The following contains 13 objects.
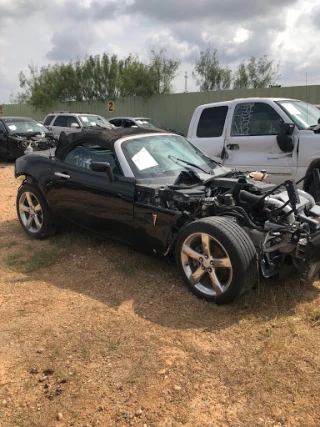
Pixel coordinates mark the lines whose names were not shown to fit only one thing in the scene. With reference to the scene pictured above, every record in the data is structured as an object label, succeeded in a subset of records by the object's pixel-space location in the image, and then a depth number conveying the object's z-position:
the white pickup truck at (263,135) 6.28
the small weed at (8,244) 5.54
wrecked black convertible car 3.52
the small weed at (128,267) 4.46
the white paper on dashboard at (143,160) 4.56
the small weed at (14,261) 4.81
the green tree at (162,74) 25.14
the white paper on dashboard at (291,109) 6.62
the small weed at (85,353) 2.99
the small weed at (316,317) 3.35
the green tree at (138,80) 24.86
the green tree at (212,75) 25.92
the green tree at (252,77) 24.33
